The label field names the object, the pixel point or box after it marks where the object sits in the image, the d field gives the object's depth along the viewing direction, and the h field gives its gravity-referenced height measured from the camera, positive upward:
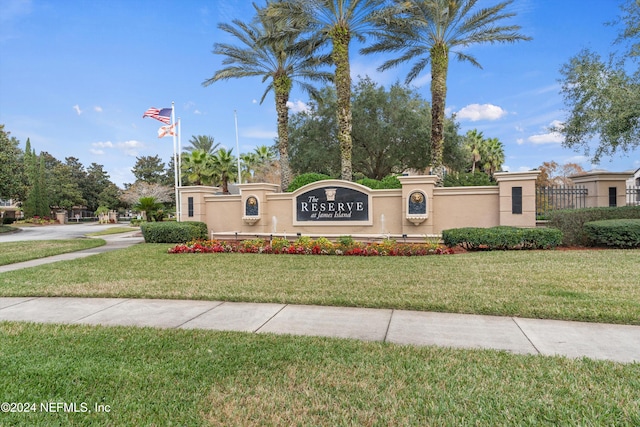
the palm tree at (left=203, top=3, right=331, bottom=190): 21.31 +8.56
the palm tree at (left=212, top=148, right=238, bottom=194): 38.59 +4.60
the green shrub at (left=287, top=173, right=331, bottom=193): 17.16 +1.39
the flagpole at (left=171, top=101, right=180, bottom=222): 21.78 +4.64
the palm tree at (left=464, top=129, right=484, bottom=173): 44.38 +7.69
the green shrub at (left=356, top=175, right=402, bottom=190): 16.02 +1.10
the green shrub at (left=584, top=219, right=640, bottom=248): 11.27 -0.82
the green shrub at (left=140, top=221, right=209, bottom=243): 16.64 -0.85
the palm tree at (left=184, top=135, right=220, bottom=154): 50.72 +9.30
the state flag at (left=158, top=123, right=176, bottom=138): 22.33 +4.86
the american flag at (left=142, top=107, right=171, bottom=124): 21.84 +5.77
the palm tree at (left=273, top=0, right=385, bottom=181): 17.22 +8.71
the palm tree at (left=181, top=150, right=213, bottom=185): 37.03 +4.53
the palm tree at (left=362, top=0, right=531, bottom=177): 17.19 +8.48
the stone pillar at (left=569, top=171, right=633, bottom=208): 14.46 +0.66
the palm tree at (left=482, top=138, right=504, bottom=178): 47.28 +6.68
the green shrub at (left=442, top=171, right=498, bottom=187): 18.11 +1.36
